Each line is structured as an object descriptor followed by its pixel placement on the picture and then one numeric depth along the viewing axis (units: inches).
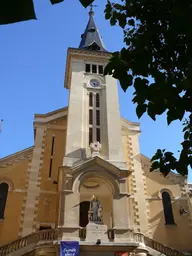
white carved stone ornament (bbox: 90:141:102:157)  770.8
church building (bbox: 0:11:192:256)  640.4
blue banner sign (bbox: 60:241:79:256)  583.8
